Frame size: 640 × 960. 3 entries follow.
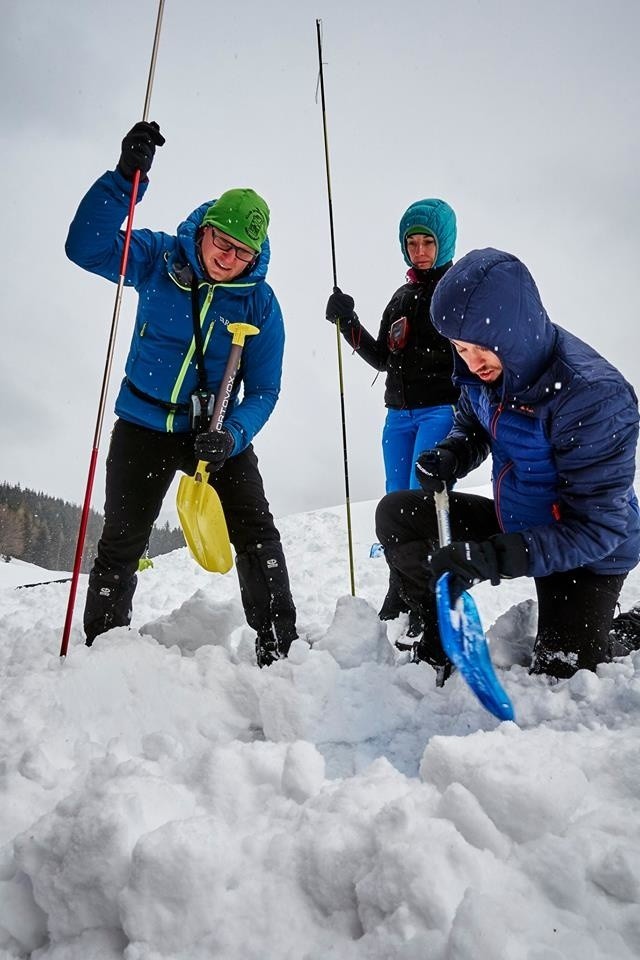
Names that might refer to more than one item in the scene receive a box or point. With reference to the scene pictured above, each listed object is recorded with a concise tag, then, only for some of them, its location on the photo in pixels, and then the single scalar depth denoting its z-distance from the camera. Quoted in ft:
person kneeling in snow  7.21
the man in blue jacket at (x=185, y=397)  9.41
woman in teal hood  11.54
